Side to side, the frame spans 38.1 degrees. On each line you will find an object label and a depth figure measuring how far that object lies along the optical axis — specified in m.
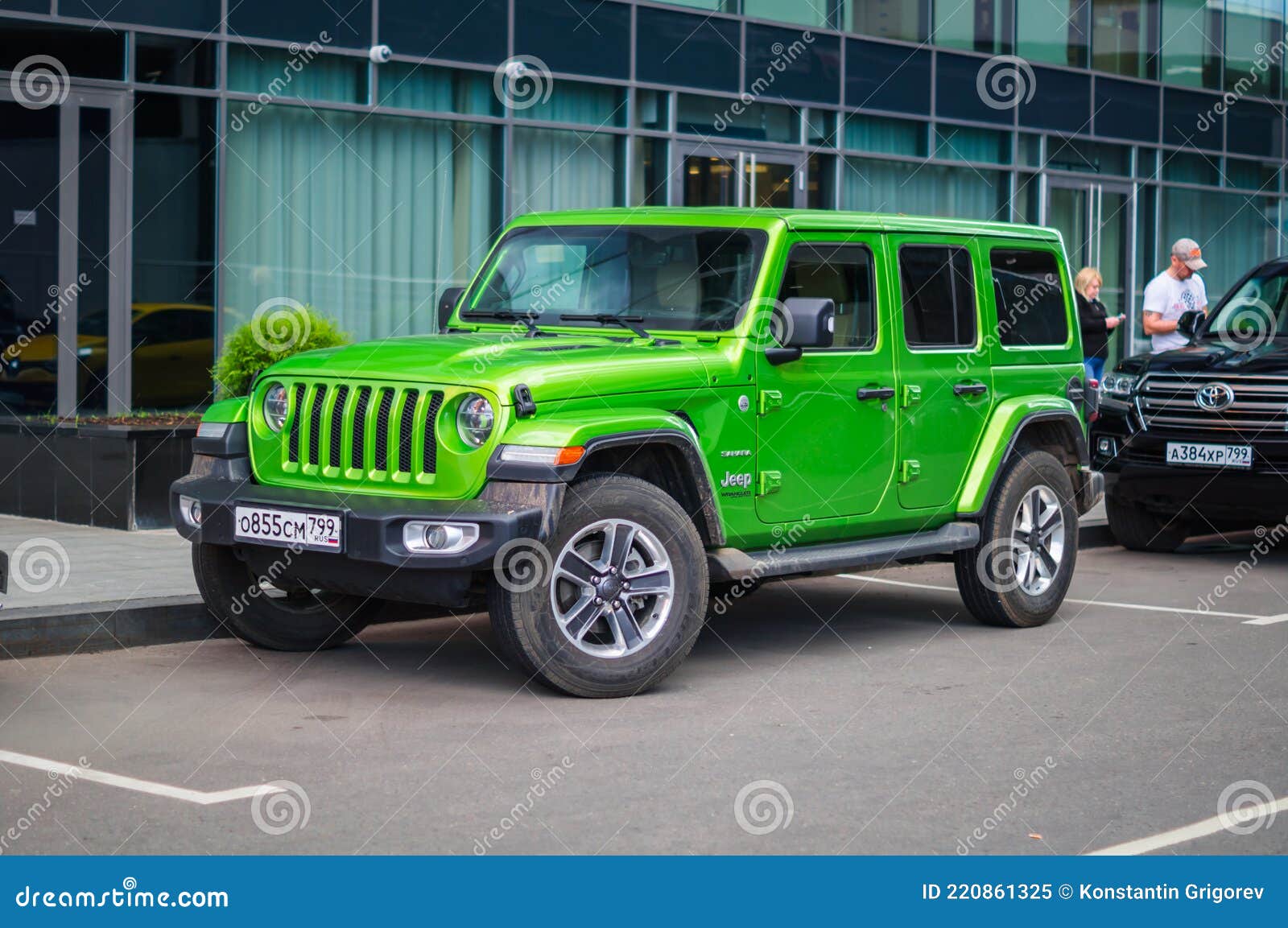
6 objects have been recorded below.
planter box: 11.99
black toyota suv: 11.59
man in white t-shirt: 14.59
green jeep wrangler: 7.16
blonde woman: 15.70
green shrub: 12.42
